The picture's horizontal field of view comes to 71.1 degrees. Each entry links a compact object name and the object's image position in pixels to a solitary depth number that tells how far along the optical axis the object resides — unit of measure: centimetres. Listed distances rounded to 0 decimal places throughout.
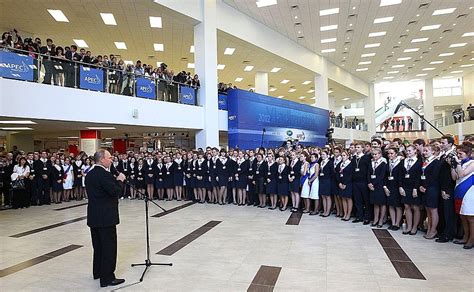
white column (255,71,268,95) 2073
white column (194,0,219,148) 1311
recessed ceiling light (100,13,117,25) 1267
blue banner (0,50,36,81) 780
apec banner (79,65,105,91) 958
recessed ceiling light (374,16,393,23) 1590
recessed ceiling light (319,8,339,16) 1461
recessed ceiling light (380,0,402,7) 1396
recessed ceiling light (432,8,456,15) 1502
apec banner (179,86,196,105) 1252
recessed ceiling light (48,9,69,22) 1209
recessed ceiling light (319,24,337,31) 1675
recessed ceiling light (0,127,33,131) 1182
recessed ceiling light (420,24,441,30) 1709
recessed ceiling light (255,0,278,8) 1391
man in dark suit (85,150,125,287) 385
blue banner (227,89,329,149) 1388
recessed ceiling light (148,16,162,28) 1320
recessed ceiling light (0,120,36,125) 956
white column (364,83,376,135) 3097
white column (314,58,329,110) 2191
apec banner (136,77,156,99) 1119
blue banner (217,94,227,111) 1407
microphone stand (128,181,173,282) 446
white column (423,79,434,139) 3100
